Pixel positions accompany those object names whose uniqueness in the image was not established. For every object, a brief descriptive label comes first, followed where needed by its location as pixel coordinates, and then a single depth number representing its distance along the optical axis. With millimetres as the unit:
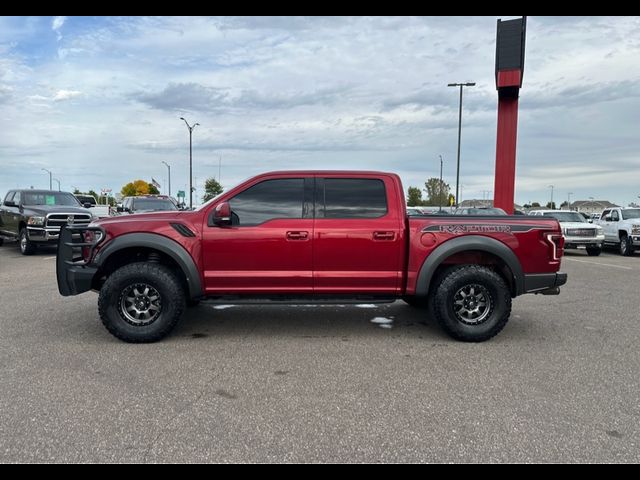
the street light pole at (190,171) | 41216
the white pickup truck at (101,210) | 19075
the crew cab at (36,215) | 12508
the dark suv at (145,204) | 16531
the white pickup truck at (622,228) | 15523
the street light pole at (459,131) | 31266
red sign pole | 22406
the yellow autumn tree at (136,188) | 94731
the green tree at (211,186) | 52728
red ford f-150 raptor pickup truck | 4848
